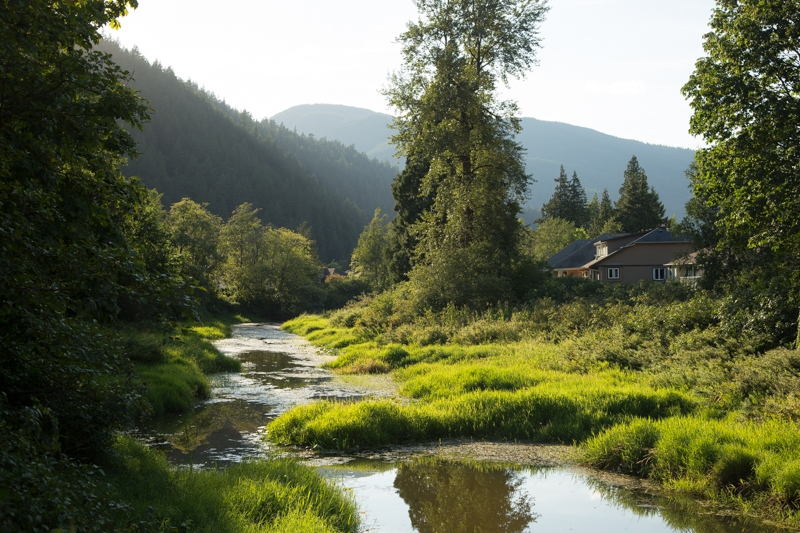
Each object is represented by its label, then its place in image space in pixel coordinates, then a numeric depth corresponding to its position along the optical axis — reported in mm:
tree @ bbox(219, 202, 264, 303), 75750
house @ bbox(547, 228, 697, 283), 64312
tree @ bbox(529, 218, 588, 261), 96938
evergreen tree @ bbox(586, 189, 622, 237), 88488
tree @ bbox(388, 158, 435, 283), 52250
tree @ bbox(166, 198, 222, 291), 54781
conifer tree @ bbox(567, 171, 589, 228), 110812
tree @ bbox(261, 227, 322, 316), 73125
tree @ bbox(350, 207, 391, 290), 90000
